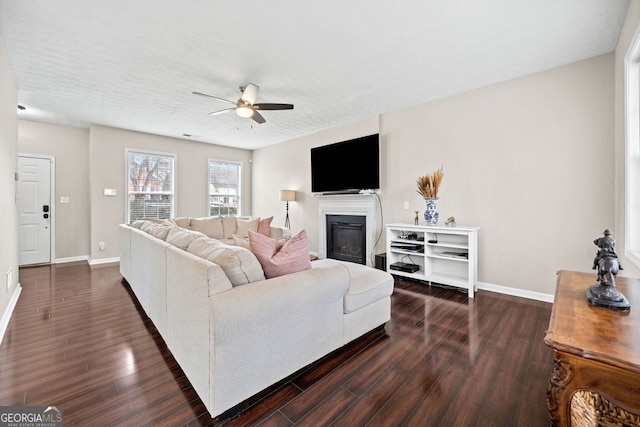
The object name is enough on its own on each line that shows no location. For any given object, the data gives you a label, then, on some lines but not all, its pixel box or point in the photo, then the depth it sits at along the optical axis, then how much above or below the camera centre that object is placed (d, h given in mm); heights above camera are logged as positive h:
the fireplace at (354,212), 4766 -31
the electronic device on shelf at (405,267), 3914 -821
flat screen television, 4559 +820
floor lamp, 6091 +346
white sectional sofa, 1397 -656
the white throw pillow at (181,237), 2086 -218
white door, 4906 +6
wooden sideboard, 792 -468
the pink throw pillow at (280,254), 1782 -299
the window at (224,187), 6941 +606
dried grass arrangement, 3777 +373
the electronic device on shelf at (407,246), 3916 -525
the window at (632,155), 2160 +448
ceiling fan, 3296 +1307
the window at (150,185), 5742 +562
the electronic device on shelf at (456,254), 3467 -582
